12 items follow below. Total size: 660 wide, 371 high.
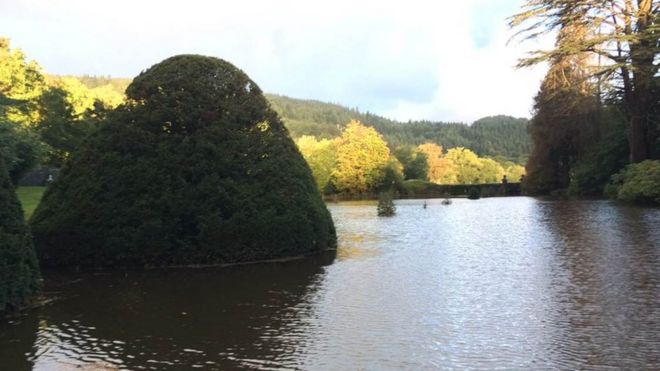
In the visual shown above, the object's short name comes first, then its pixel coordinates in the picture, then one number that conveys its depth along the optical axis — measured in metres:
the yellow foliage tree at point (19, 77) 40.56
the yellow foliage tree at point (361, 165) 69.25
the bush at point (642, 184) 25.23
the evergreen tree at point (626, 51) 28.94
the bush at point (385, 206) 27.02
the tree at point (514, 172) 114.69
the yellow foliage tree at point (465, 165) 111.75
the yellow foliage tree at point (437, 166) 103.25
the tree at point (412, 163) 89.00
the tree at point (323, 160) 80.00
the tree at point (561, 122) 32.25
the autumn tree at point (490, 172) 113.56
